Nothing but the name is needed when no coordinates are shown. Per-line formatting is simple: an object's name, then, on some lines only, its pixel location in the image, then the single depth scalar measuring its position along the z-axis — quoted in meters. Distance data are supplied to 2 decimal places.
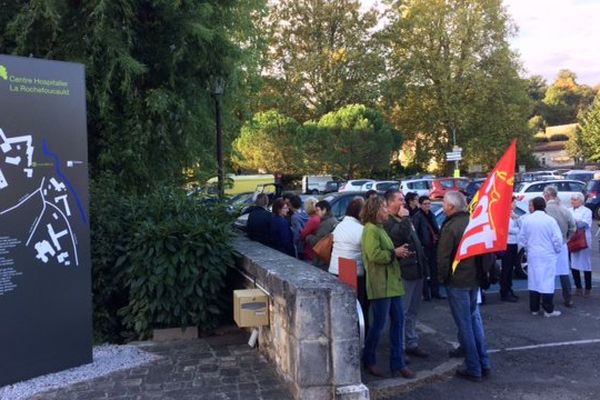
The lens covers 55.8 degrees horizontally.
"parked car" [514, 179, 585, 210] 21.73
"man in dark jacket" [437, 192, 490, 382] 5.61
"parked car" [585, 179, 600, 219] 20.73
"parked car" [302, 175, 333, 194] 39.45
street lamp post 9.45
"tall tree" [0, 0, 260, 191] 8.03
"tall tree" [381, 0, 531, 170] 43.66
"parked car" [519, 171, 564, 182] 38.72
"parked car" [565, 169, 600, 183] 29.58
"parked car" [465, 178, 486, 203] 26.06
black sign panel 4.79
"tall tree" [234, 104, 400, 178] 37.53
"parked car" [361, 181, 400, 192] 31.84
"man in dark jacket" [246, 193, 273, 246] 7.80
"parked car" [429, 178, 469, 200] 28.22
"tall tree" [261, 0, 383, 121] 45.16
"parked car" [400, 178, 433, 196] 30.89
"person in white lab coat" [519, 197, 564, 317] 8.06
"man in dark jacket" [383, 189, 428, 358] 6.03
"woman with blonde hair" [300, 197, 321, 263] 8.55
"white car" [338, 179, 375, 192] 34.47
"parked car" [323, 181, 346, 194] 38.51
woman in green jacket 5.46
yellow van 31.42
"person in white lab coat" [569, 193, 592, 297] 9.37
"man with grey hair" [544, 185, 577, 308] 8.73
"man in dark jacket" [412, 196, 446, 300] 8.99
